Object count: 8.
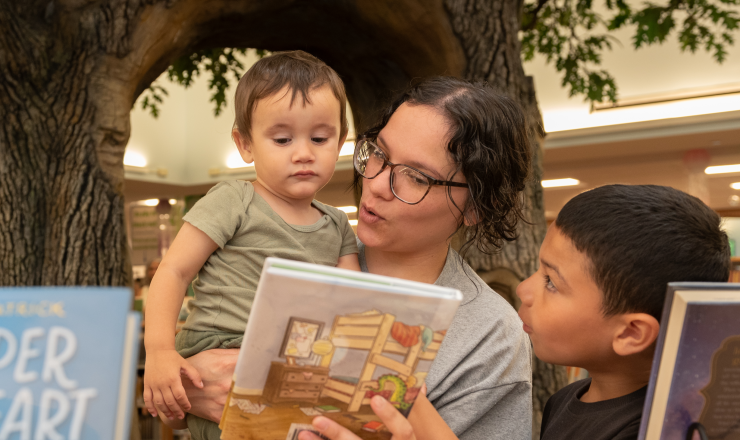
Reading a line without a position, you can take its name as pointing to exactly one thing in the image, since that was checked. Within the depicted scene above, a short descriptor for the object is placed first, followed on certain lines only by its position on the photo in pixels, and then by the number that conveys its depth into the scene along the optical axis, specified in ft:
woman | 3.77
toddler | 4.03
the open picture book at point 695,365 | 2.44
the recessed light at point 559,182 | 30.52
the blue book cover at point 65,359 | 1.97
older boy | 3.08
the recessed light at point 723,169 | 26.53
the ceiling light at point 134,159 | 32.36
